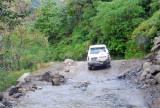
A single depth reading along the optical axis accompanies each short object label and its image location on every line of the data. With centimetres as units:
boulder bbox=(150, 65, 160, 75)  1138
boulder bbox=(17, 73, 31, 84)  1448
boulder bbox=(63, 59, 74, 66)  2224
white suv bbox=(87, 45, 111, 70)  1769
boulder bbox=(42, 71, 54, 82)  1548
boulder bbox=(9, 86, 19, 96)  1131
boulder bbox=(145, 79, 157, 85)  1077
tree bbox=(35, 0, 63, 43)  3844
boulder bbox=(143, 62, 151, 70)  1403
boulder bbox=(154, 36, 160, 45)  1546
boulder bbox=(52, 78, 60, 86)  1400
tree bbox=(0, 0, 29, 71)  812
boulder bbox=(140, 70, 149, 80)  1245
